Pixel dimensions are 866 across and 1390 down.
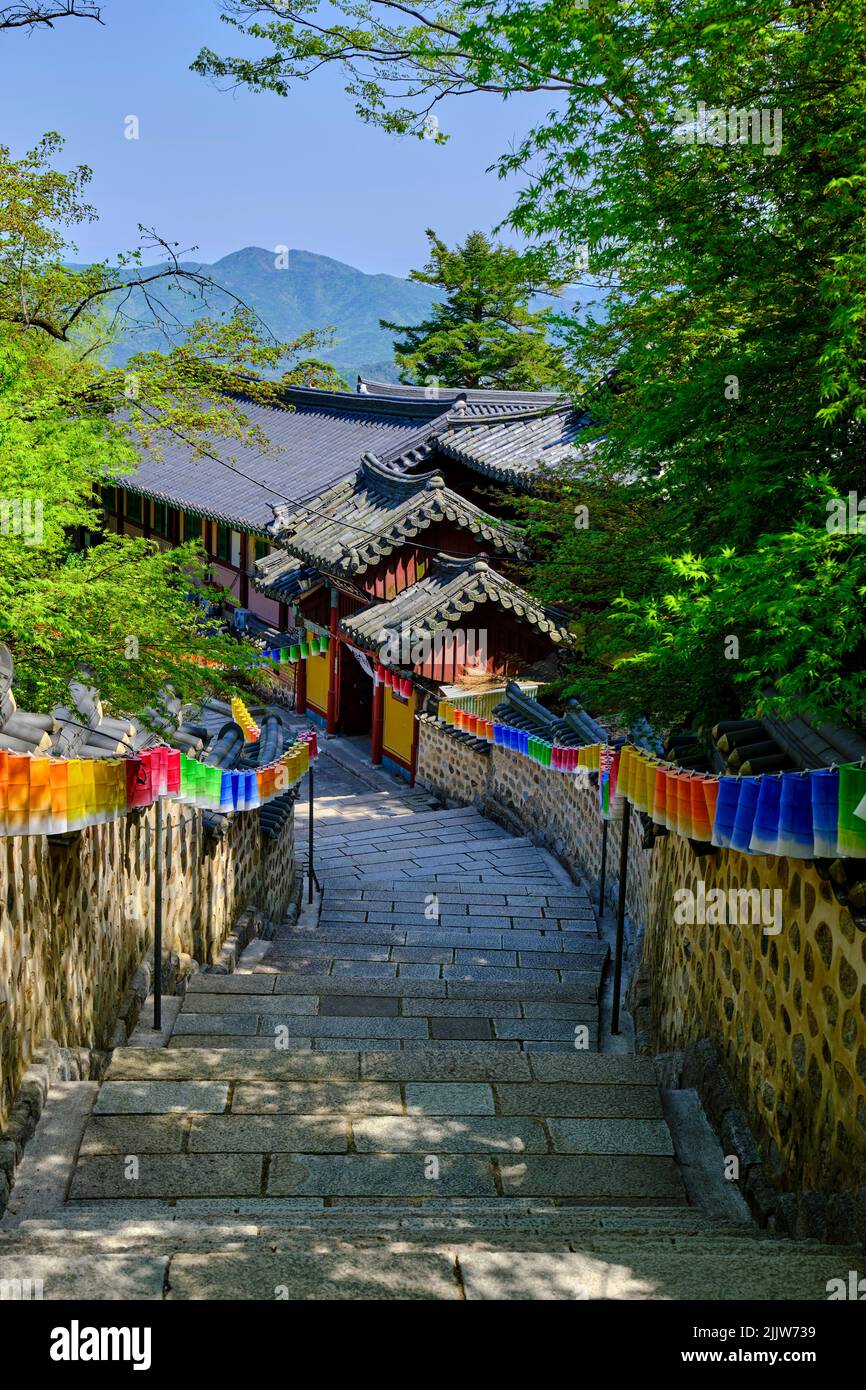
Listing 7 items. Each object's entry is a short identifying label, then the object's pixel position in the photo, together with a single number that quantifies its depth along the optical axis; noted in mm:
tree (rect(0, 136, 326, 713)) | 9414
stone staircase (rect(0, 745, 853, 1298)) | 4266
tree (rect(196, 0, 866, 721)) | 6219
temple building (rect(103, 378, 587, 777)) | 22156
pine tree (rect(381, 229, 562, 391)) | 42156
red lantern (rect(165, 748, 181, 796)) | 7453
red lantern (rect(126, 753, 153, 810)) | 6871
